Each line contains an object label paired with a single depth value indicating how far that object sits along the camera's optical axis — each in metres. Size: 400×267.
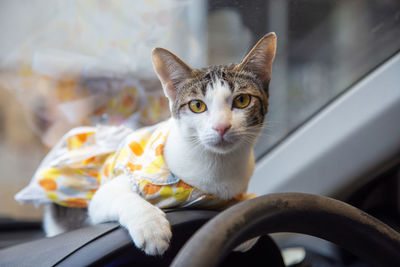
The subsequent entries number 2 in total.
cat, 0.85
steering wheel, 0.49
